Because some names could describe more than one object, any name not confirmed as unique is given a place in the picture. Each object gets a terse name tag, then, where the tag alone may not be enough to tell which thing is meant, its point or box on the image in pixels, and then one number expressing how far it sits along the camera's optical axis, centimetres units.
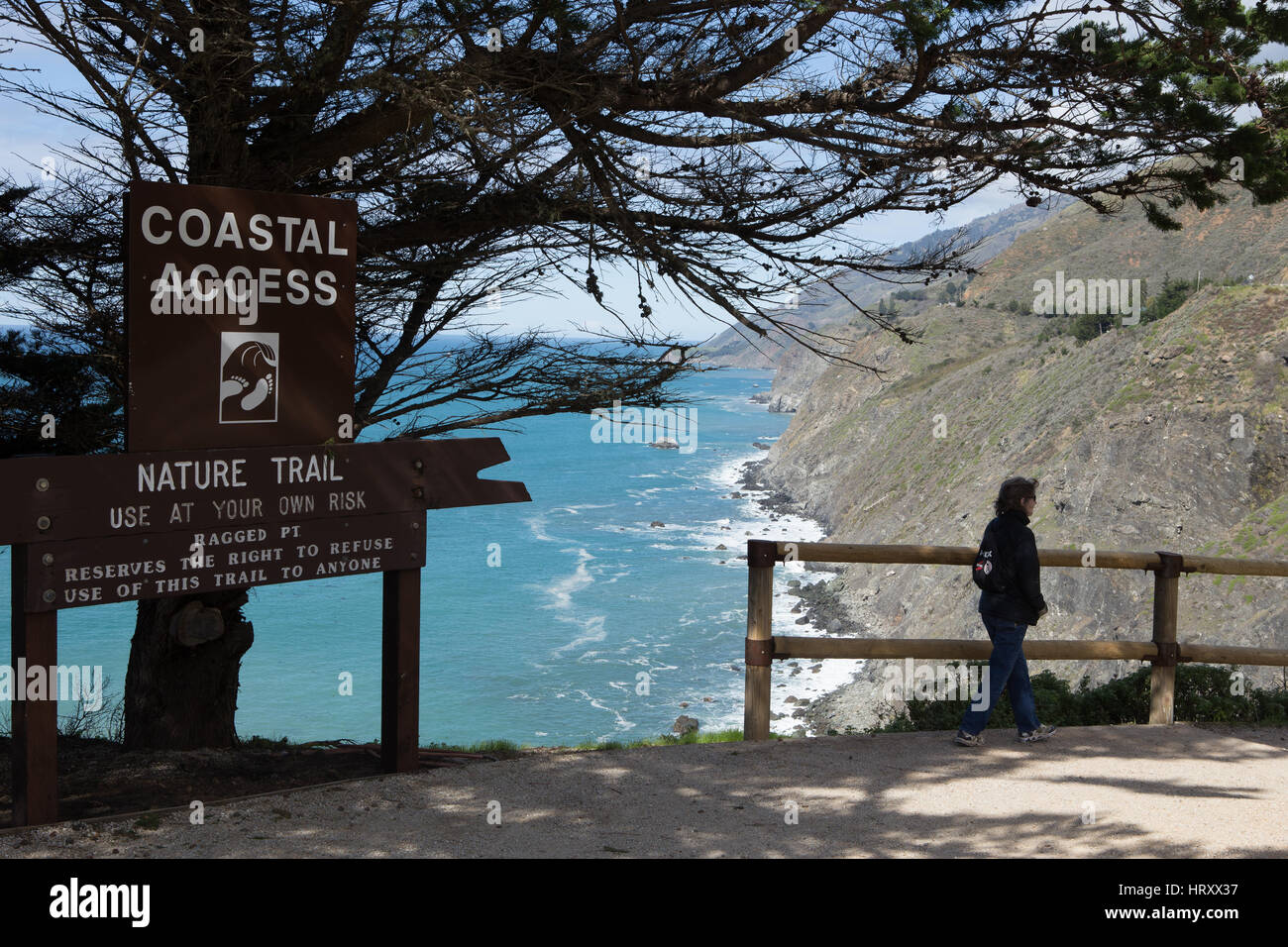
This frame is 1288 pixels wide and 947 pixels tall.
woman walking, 601
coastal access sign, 464
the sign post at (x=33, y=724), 427
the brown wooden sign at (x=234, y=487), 429
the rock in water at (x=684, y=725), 3692
